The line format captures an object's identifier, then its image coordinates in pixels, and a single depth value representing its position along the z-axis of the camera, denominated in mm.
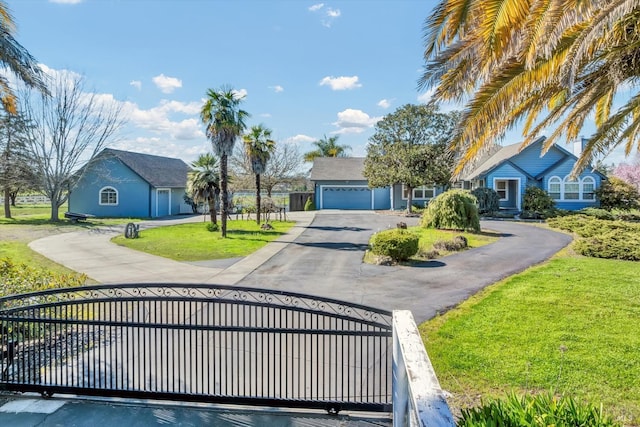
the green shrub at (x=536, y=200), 28875
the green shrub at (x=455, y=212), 20703
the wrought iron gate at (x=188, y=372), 4301
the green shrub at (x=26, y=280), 7293
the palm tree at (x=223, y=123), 20266
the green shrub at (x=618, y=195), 28625
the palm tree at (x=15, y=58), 7988
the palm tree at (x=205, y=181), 23109
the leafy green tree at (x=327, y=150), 58081
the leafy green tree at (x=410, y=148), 29844
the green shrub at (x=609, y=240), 13719
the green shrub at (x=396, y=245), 13406
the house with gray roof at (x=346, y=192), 41562
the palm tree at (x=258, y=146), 24516
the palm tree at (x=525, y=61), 4820
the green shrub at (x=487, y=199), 29547
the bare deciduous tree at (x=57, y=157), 29250
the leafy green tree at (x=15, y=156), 28109
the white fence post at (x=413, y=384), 2170
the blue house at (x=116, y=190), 32969
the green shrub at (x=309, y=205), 41250
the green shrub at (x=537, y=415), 2488
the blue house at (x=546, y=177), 30312
